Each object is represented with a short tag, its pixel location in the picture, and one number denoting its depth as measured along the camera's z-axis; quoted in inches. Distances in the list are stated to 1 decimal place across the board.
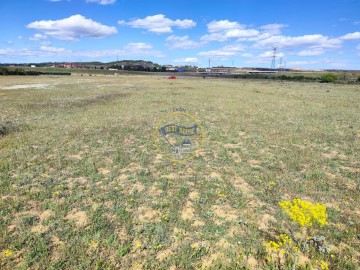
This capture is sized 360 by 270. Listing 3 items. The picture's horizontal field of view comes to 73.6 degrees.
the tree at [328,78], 2797.7
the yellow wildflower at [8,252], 224.7
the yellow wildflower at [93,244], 240.2
